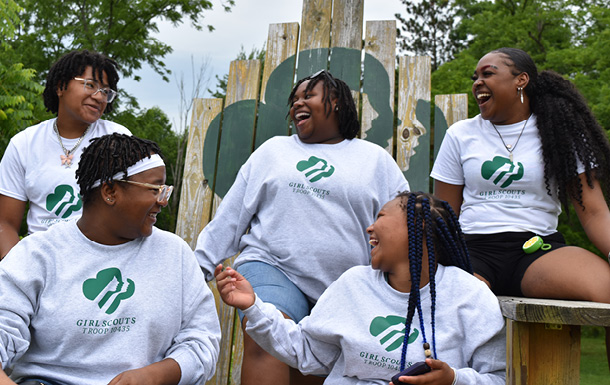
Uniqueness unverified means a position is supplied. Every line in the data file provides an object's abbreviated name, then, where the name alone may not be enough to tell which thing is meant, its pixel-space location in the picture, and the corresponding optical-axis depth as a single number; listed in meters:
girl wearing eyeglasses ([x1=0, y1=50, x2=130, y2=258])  3.28
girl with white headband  2.15
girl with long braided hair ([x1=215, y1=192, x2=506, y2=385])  2.21
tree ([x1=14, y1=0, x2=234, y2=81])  14.91
